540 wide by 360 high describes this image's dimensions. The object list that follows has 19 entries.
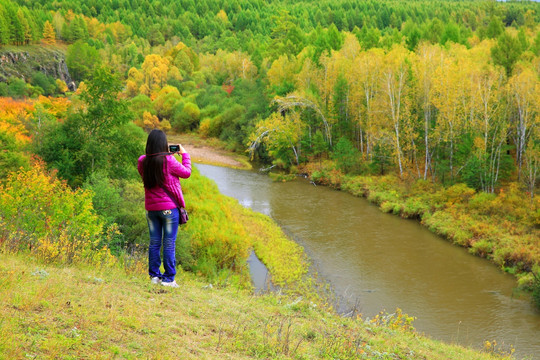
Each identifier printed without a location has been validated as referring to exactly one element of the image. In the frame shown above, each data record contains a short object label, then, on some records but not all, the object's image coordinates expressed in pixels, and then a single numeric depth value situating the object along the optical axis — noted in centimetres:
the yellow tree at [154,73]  7925
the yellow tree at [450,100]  3020
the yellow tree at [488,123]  2855
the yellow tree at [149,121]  6619
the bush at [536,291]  1753
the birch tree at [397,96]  3400
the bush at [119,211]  1705
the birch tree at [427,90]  3228
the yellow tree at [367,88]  3762
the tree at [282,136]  4419
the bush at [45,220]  878
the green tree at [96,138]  2156
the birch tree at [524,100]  2731
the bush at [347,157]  3859
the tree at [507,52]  3588
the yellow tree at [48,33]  10606
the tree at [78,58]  9550
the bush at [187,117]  6581
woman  761
